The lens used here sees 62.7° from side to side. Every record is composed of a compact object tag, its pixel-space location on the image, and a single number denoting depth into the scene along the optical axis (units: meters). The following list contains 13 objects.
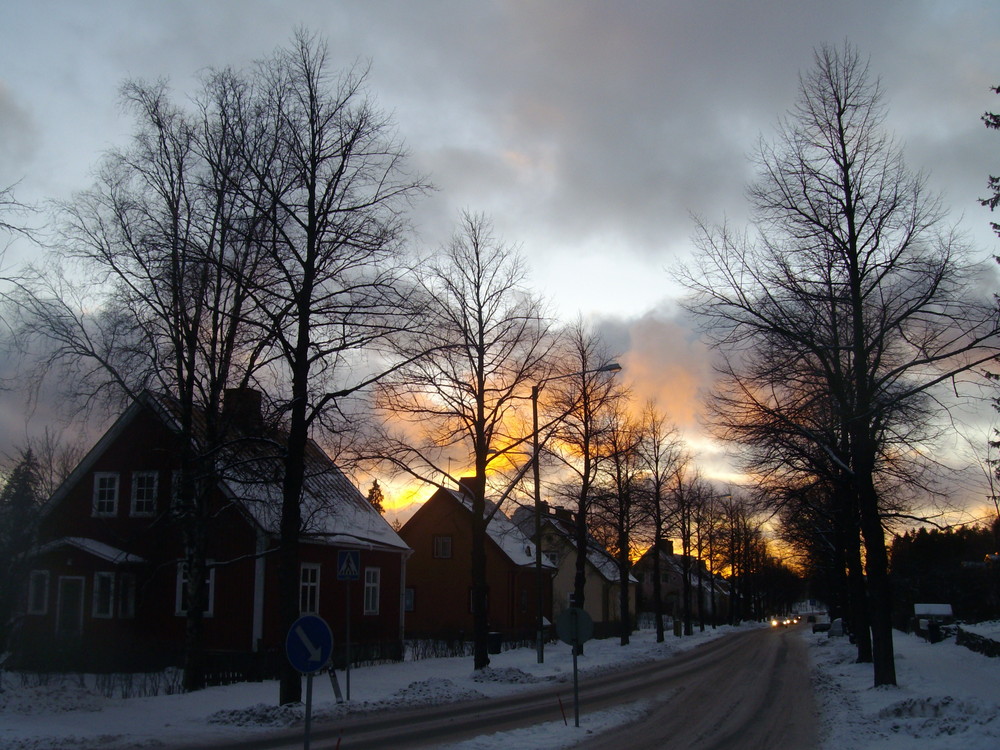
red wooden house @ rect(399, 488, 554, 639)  50.22
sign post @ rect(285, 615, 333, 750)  8.94
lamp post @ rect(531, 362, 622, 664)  23.68
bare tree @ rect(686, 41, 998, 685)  17.45
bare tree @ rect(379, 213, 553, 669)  22.94
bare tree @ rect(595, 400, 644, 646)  35.69
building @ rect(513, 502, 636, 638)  57.75
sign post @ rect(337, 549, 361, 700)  18.02
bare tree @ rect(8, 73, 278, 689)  17.28
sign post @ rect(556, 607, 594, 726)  14.48
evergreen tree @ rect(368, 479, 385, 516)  84.19
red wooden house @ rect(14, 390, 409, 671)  23.77
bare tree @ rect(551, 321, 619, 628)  32.25
